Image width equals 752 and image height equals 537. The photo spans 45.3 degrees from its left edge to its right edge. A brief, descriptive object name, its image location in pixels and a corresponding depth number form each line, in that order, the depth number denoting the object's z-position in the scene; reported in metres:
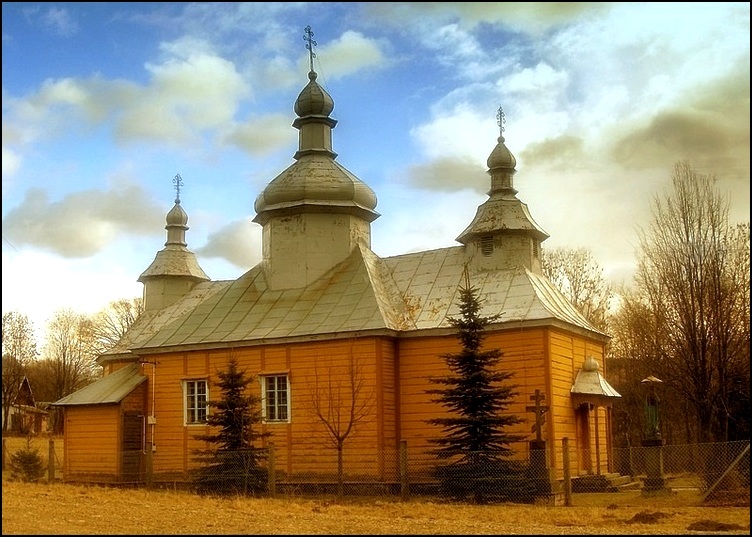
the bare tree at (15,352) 45.35
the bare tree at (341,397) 23.91
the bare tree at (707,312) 23.44
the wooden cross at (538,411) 20.89
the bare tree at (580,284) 44.81
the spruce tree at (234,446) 21.69
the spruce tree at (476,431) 19.17
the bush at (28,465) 26.20
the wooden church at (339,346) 23.80
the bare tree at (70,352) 60.44
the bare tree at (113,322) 61.50
